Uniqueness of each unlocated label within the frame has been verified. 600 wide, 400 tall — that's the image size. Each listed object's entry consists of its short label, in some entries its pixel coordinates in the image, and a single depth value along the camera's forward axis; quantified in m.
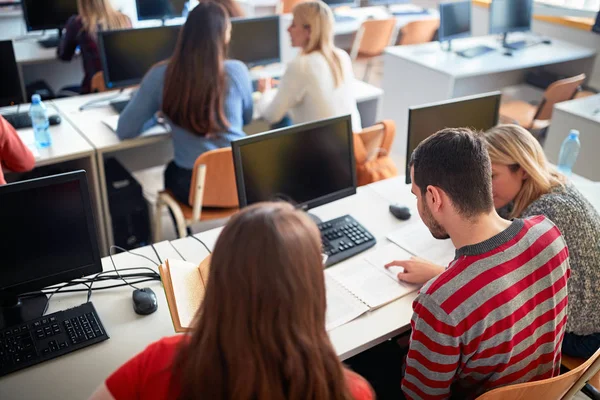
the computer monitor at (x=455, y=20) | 4.19
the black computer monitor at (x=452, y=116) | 2.12
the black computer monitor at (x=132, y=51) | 3.10
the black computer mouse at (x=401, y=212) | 2.09
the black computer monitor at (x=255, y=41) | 3.53
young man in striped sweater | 1.28
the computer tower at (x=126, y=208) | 2.87
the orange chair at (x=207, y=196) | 2.38
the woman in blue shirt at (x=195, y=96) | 2.52
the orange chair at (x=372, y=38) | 5.20
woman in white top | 2.88
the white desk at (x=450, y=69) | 4.02
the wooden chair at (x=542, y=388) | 1.21
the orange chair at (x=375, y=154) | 2.45
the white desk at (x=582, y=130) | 3.33
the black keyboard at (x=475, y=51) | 4.28
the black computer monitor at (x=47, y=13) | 4.11
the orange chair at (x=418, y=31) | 5.24
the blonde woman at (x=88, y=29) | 3.53
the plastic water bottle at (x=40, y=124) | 2.65
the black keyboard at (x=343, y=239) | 1.84
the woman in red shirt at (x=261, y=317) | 0.89
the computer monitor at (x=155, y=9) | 4.51
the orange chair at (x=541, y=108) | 3.71
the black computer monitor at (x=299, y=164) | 1.80
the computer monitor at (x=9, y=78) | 2.73
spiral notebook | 1.61
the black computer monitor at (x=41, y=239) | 1.42
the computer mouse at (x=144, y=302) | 1.56
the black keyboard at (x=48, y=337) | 1.38
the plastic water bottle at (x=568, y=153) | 2.56
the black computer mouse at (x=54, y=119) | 2.87
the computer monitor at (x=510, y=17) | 4.50
